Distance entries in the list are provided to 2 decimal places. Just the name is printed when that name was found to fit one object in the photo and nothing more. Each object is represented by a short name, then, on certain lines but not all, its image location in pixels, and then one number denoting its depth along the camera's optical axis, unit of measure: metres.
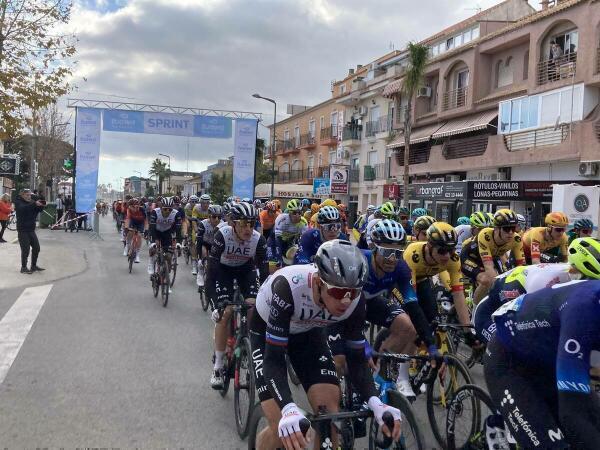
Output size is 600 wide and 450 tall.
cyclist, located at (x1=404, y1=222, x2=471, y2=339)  4.95
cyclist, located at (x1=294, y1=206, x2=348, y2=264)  6.76
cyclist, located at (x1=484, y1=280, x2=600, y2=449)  2.43
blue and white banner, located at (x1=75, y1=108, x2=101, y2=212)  26.81
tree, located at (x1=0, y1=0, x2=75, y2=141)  11.53
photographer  12.80
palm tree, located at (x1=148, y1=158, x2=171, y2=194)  126.04
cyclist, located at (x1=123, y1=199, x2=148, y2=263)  14.33
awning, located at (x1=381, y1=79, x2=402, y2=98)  34.25
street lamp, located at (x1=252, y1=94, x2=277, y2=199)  42.53
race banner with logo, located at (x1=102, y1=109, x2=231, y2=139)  28.03
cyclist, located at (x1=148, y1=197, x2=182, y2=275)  10.61
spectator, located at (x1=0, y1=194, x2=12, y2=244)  20.44
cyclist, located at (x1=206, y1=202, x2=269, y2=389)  5.77
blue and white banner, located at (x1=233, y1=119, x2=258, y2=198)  28.53
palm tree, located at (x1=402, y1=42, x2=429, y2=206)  25.98
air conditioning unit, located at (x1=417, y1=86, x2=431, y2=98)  32.88
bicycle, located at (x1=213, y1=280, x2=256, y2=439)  4.47
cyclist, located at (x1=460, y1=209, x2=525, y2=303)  6.55
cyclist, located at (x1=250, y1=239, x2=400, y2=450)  2.84
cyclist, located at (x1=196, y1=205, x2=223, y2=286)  9.85
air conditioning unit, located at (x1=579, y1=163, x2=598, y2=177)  20.55
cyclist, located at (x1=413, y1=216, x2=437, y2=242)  7.55
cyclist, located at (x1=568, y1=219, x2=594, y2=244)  8.99
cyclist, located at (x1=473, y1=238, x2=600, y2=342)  2.84
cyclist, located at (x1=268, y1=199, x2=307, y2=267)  9.98
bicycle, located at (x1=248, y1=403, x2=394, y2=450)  2.95
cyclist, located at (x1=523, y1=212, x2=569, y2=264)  7.73
